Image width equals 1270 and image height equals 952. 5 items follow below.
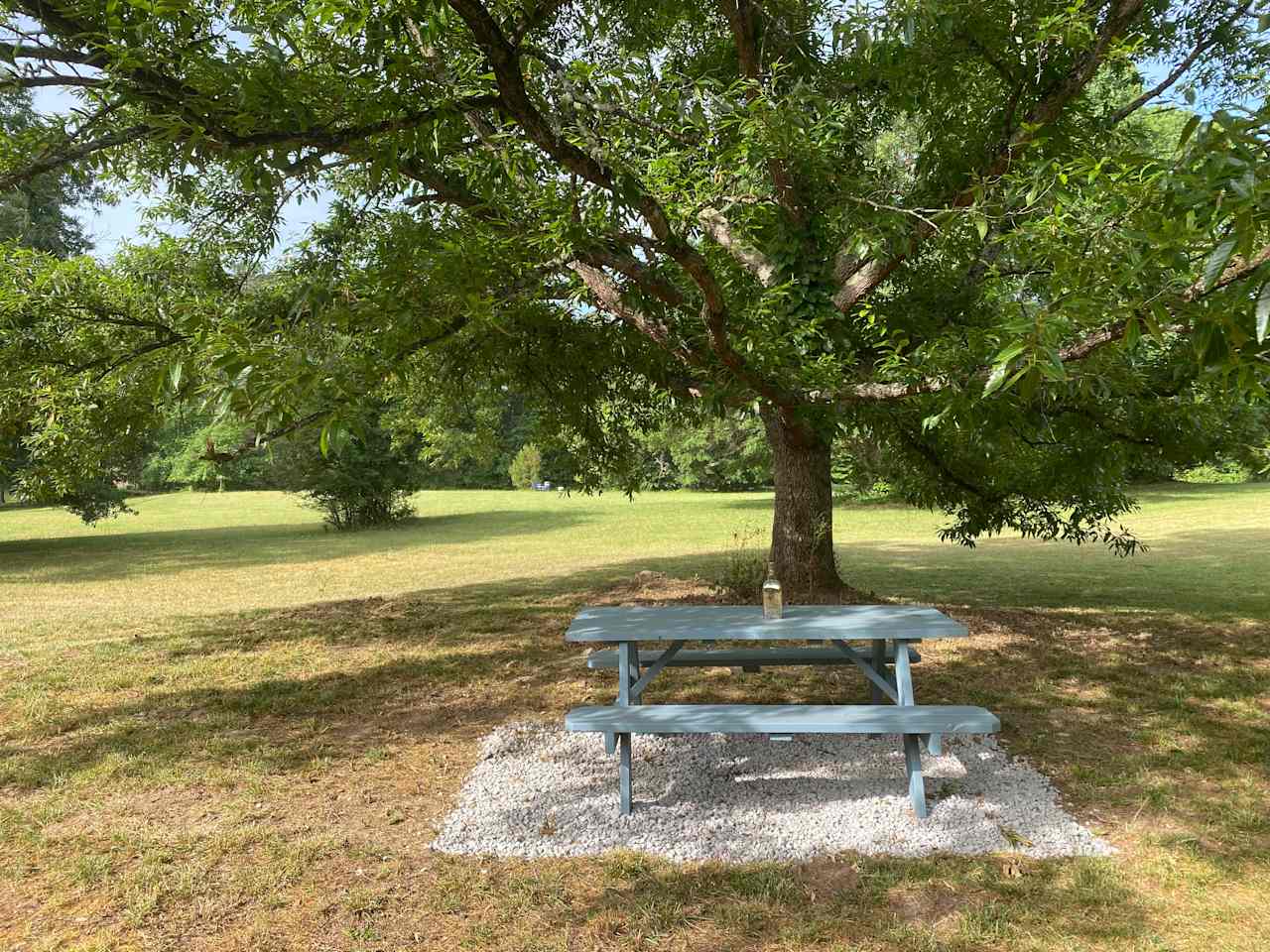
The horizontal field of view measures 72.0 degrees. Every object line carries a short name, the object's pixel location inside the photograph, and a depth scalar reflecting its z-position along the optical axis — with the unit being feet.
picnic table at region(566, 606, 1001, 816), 11.76
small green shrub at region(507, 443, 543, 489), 147.33
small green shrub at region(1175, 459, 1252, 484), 102.18
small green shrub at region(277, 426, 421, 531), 71.05
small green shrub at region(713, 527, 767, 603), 30.14
